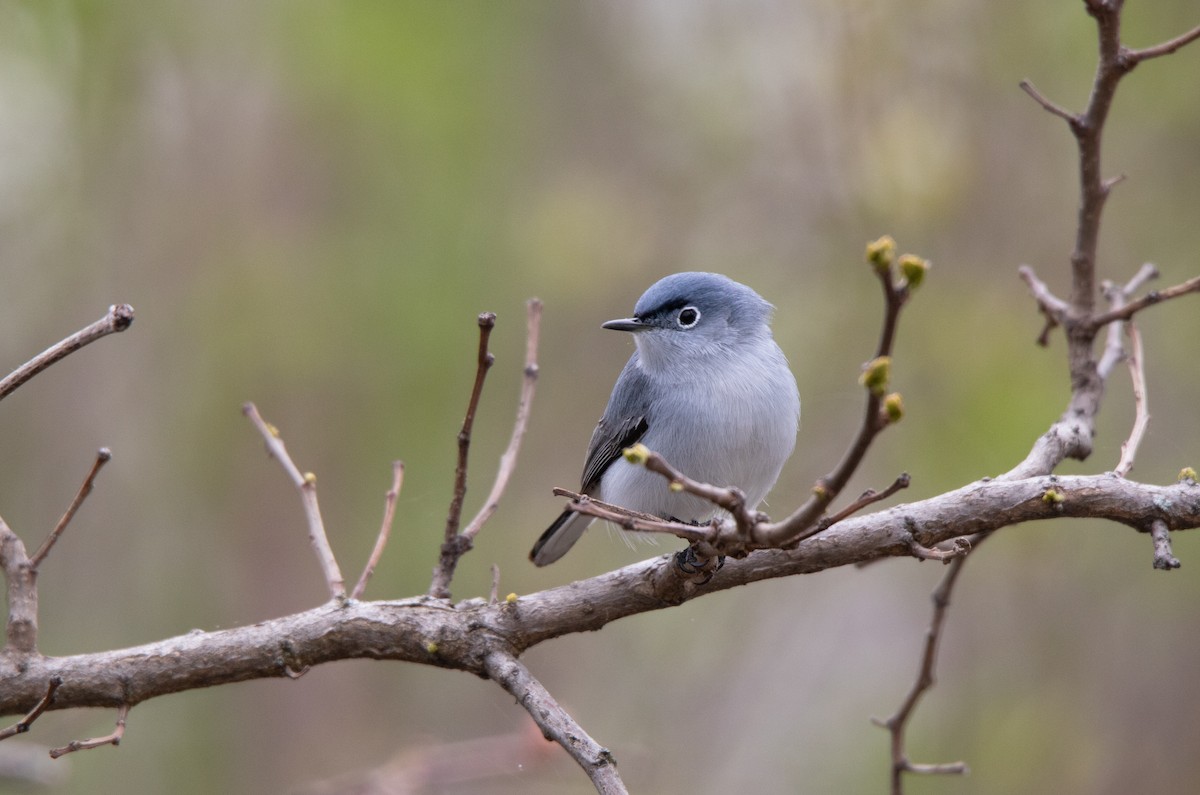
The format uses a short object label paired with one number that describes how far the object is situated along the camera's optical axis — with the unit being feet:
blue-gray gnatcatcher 20.92
